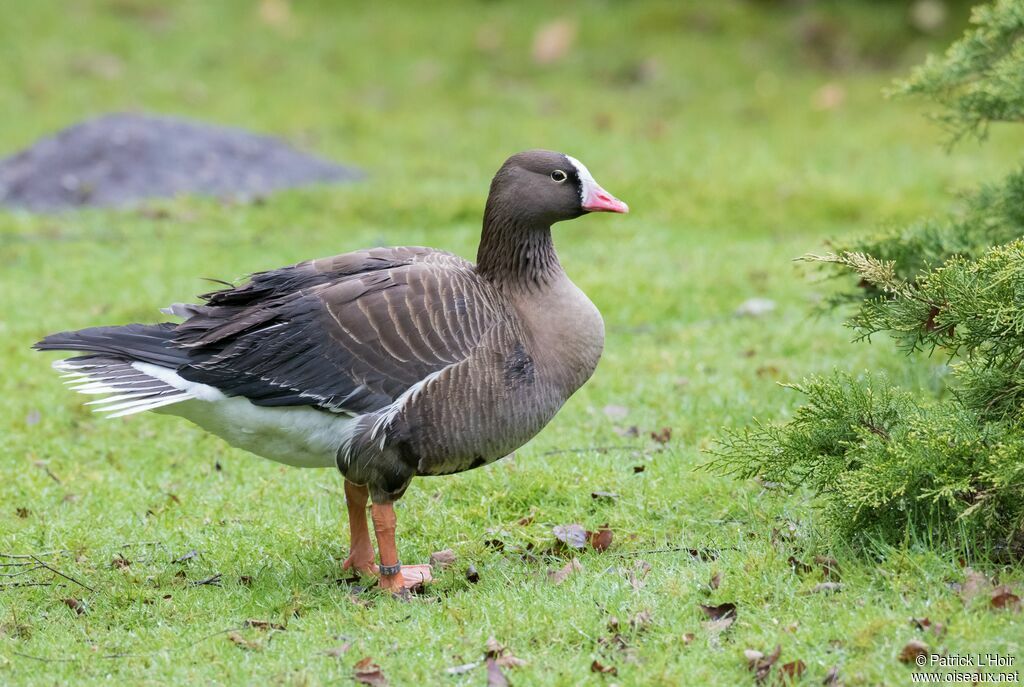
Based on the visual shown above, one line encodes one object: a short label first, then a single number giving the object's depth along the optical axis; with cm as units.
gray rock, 2902
